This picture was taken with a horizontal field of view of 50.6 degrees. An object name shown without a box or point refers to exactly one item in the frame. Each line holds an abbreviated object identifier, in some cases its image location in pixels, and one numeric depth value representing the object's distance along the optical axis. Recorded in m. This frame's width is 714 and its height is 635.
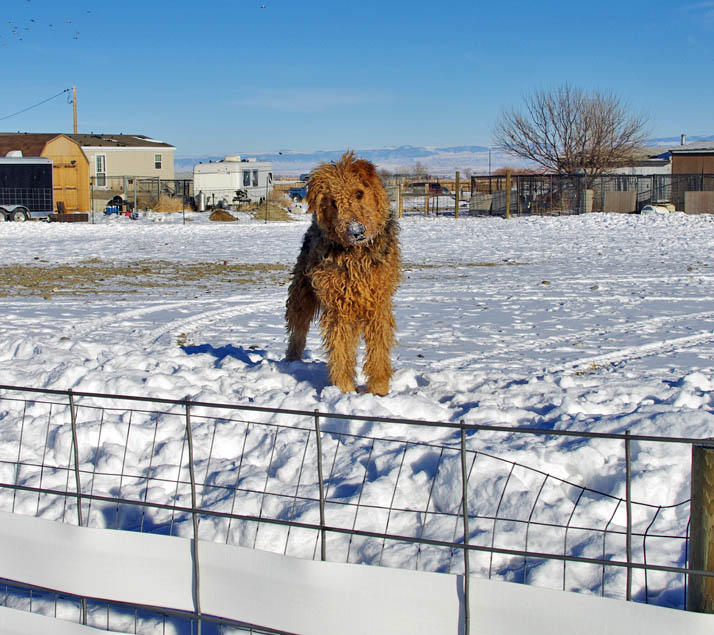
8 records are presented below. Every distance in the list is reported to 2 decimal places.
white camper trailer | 44.97
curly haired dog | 4.85
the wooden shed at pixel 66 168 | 37.38
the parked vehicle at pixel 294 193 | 53.15
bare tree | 44.94
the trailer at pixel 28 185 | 32.53
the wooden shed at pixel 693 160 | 51.00
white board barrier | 2.09
